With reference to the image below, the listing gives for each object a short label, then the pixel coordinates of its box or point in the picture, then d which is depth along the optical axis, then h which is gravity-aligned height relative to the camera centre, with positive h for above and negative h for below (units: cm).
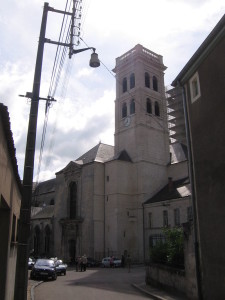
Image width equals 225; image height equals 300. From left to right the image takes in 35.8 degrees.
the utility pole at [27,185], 780 +149
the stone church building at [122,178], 4531 +937
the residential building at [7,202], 768 +123
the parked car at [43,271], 2456 -163
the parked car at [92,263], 4142 -184
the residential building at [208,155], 1243 +344
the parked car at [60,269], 2974 -179
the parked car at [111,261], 3978 -168
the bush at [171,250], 1719 -17
